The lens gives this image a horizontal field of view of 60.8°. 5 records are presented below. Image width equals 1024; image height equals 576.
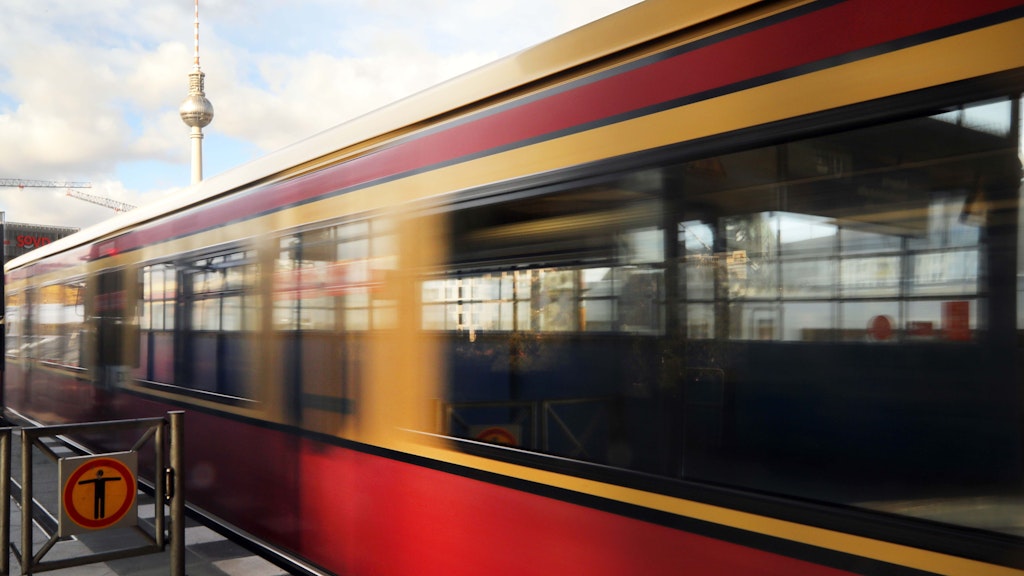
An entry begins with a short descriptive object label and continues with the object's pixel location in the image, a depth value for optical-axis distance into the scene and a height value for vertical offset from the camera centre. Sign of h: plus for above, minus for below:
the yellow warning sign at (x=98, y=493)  5.04 -1.11
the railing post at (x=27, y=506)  4.98 -1.17
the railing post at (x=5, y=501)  4.98 -1.13
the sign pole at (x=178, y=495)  5.02 -1.11
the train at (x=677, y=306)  2.05 +0.00
